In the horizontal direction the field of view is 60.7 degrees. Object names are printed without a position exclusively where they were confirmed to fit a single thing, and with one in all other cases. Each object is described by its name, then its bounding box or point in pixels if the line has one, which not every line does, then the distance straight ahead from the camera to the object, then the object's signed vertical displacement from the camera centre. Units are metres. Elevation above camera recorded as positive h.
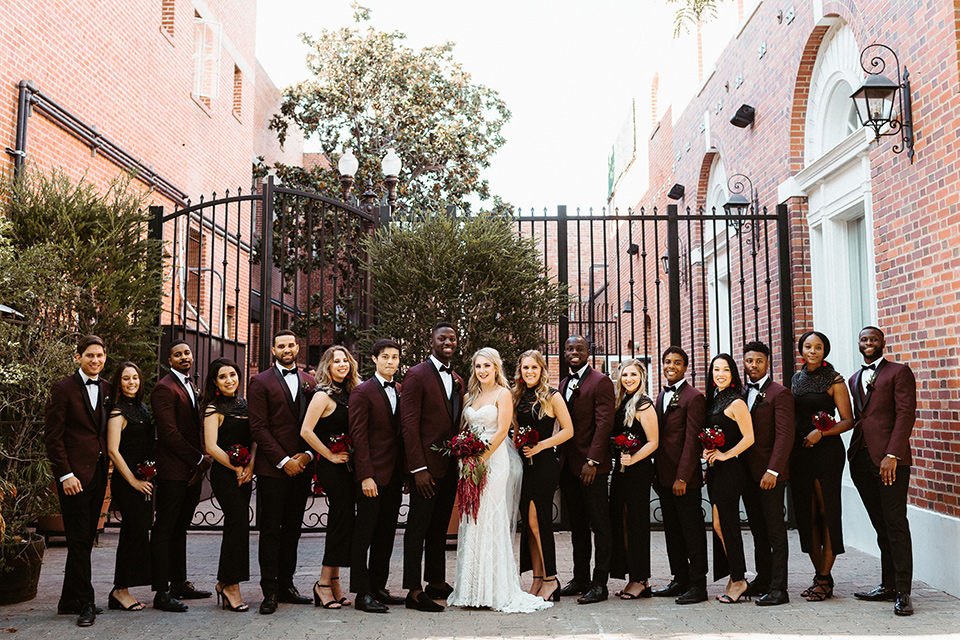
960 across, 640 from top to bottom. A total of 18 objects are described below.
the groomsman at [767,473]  5.74 -0.55
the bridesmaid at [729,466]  5.81 -0.51
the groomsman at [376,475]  5.58 -0.54
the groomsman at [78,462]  5.29 -0.42
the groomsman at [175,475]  5.67 -0.55
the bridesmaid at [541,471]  5.83 -0.54
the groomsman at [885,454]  5.53 -0.41
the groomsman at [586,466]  5.88 -0.51
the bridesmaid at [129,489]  5.58 -0.63
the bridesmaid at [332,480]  5.66 -0.59
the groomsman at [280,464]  5.59 -0.46
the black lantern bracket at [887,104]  6.63 +2.38
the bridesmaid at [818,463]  5.85 -0.50
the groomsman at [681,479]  5.88 -0.61
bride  5.59 -0.90
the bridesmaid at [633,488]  5.96 -0.68
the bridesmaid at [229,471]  5.60 -0.51
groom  5.61 -0.45
